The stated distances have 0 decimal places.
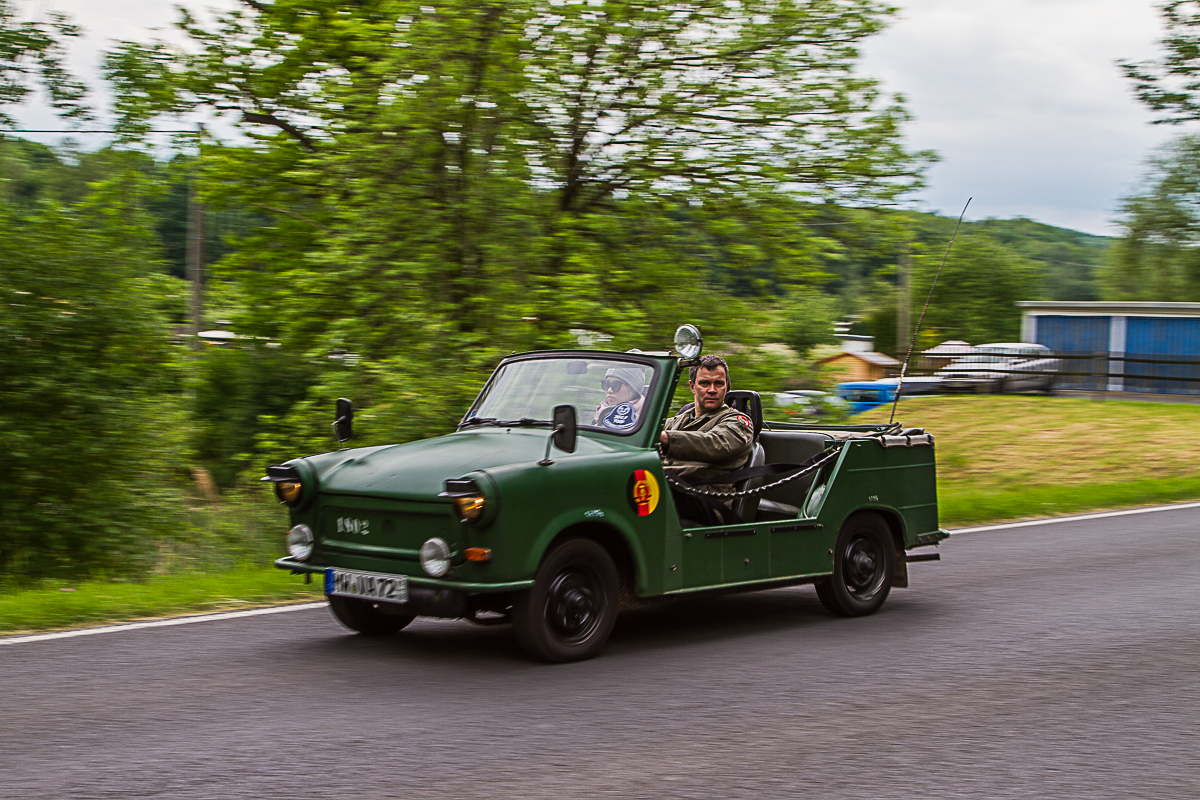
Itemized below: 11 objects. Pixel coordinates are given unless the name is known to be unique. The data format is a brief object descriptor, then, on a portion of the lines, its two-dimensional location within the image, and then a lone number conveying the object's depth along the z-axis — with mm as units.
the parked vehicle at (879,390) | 37166
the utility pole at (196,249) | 28266
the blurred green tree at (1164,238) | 57719
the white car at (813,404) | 14719
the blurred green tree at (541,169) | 13898
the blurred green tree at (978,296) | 80375
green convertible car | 6145
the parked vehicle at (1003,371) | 37562
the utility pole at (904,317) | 62247
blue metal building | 37344
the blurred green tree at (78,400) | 12172
